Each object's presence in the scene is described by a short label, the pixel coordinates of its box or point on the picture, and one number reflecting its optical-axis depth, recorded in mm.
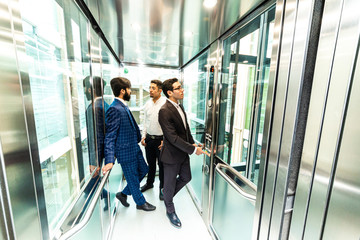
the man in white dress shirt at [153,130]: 2217
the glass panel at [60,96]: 731
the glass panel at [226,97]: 1475
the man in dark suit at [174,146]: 1590
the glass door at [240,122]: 1164
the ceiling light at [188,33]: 1484
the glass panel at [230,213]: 1198
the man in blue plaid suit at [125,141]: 1506
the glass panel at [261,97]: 1113
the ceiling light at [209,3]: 983
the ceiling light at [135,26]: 1366
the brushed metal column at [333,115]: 389
